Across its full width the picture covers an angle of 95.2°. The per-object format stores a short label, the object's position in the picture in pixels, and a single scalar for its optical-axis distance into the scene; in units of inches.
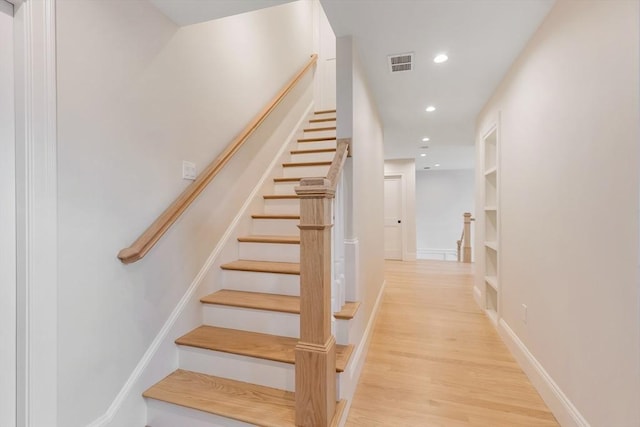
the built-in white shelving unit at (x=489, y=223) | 125.5
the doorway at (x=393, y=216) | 267.3
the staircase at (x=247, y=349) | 55.7
